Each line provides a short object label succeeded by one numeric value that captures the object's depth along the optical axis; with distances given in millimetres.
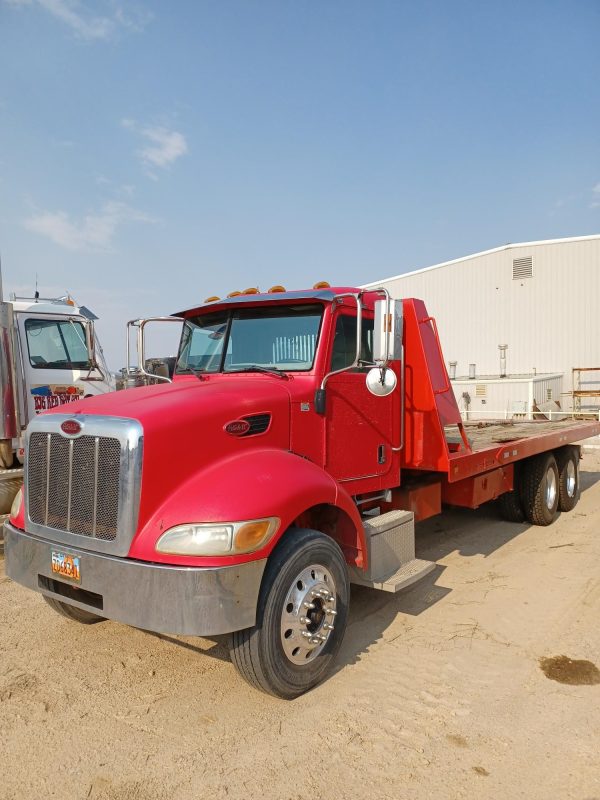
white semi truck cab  7219
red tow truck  2834
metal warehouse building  22969
